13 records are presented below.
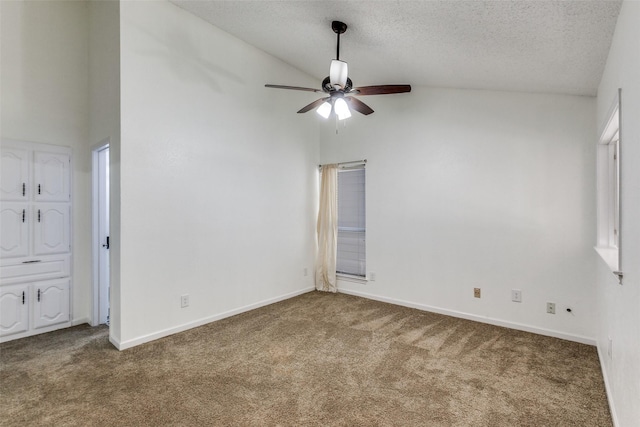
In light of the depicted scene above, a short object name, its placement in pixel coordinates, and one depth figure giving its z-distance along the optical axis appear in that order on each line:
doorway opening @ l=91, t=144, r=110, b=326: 3.51
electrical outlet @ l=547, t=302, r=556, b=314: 3.13
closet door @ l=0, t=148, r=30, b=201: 3.01
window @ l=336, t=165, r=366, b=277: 4.62
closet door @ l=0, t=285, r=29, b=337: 3.03
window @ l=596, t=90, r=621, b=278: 2.63
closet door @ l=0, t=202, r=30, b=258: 3.02
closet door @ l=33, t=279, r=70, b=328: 3.23
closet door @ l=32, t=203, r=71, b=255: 3.23
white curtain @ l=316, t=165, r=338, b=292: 4.75
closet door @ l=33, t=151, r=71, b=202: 3.21
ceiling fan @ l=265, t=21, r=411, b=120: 2.71
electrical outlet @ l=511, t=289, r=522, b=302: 3.32
